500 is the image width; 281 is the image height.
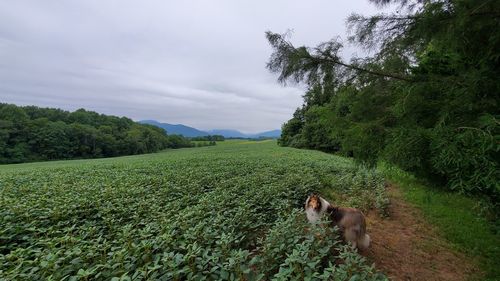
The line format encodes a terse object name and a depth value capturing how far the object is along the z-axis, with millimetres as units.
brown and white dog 3643
